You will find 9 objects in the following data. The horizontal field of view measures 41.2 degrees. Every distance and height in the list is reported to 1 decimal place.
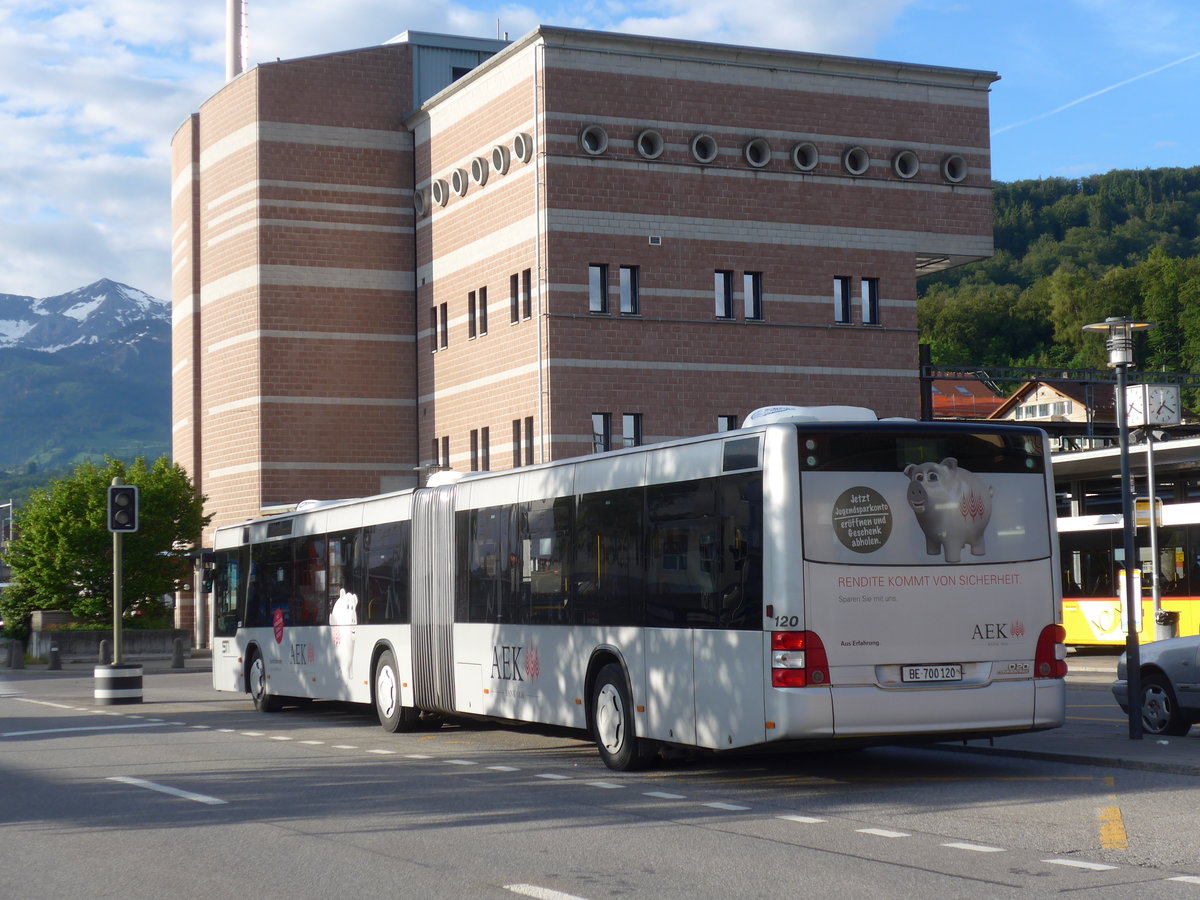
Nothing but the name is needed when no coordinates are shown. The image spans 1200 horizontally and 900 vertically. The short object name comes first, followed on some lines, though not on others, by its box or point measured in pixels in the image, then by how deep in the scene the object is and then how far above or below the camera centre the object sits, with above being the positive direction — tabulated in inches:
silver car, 618.8 -44.7
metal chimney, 2450.8 +856.8
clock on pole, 1331.4 +185.3
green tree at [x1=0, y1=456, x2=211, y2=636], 2010.3 +61.3
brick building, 1640.0 +379.1
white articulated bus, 474.3 -2.5
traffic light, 1045.8 +56.8
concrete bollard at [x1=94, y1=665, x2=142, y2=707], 1063.6 -61.0
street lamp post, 597.9 +24.8
